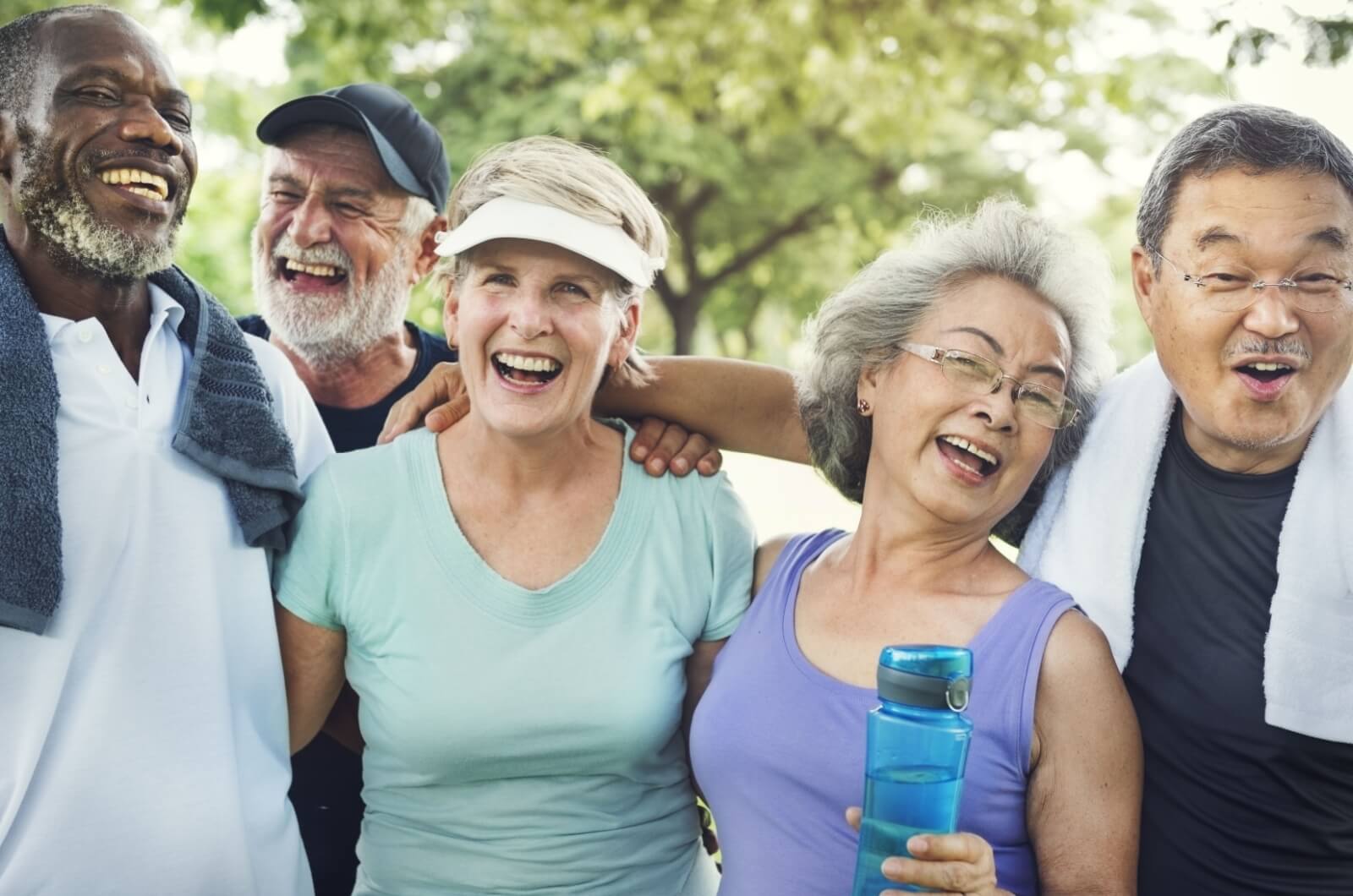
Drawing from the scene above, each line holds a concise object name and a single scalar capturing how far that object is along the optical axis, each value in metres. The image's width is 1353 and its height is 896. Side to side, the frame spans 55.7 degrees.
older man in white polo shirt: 2.12
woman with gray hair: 2.15
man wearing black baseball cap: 3.47
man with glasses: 2.26
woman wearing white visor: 2.42
